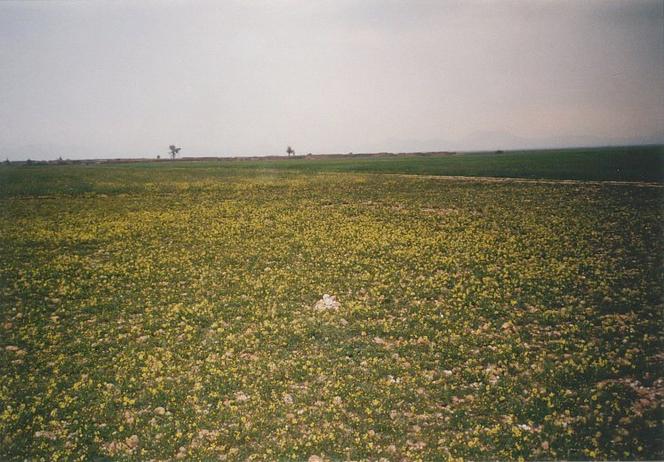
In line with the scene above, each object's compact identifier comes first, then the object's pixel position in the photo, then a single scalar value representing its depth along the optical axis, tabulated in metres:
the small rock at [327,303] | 12.75
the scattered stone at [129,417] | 7.86
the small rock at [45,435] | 7.42
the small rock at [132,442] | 7.29
